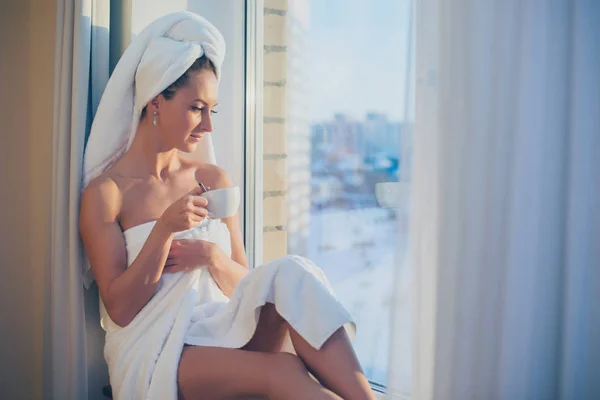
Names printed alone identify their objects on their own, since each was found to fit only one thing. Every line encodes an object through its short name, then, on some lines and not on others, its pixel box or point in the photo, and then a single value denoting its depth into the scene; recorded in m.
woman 1.29
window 1.80
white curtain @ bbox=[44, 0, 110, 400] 1.61
